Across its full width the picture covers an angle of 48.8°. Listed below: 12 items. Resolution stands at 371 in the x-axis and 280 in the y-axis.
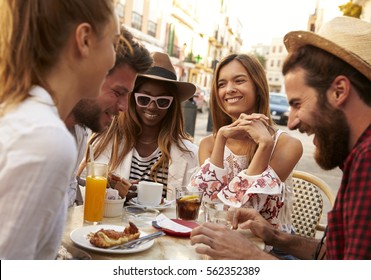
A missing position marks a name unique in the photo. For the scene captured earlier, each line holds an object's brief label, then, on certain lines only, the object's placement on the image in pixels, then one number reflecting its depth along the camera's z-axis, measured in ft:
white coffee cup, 6.03
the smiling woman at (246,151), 6.24
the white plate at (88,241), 4.10
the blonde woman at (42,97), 2.41
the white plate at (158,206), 5.98
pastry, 4.18
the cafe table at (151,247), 4.15
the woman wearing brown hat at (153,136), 8.21
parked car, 52.13
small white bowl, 5.38
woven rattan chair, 7.78
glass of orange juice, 5.13
